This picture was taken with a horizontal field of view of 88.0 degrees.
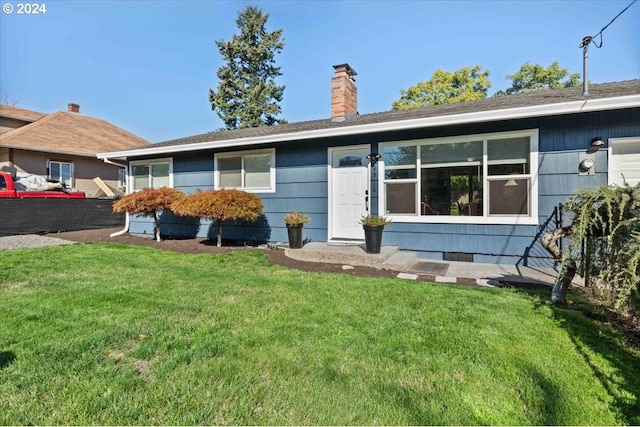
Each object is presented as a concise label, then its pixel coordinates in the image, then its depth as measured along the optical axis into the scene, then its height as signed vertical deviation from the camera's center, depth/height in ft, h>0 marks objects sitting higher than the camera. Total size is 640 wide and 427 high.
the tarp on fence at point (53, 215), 31.27 -0.75
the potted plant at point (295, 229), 22.53 -1.32
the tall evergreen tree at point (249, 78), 83.30 +33.89
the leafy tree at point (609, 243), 7.79 -0.85
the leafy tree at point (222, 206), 23.45 +0.25
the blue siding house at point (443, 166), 17.69 +2.89
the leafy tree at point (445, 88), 85.05 +31.79
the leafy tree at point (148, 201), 26.73 +0.63
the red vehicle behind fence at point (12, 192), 33.53 +1.66
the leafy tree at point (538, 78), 86.33 +36.03
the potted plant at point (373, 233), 19.40 -1.33
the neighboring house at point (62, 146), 46.29 +9.23
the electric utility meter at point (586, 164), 17.39 +2.50
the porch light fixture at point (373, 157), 22.70 +3.65
